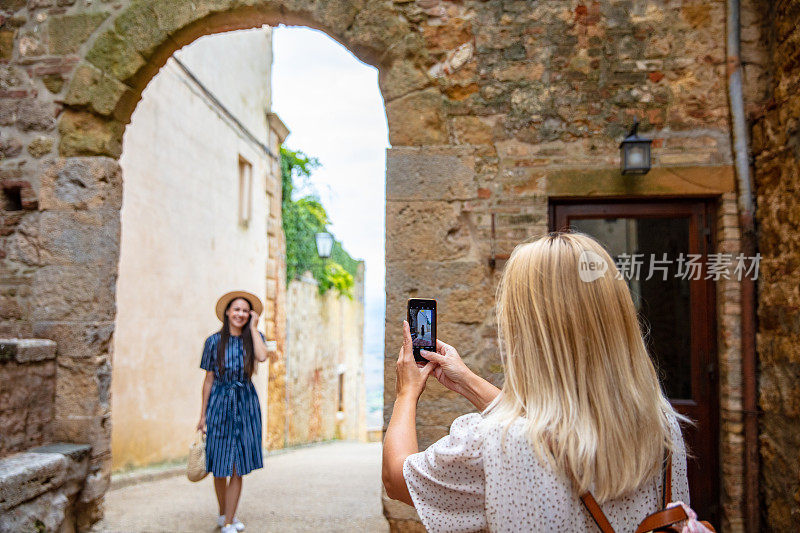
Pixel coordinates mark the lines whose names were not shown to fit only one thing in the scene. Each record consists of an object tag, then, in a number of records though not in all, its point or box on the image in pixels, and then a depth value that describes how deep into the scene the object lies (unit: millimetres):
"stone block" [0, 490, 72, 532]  2822
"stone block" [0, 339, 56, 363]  3141
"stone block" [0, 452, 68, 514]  2791
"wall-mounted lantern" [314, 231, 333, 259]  9391
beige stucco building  5301
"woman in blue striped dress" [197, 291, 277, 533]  3496
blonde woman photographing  1007
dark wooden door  3250
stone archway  3539
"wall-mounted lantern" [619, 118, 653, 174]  3113
